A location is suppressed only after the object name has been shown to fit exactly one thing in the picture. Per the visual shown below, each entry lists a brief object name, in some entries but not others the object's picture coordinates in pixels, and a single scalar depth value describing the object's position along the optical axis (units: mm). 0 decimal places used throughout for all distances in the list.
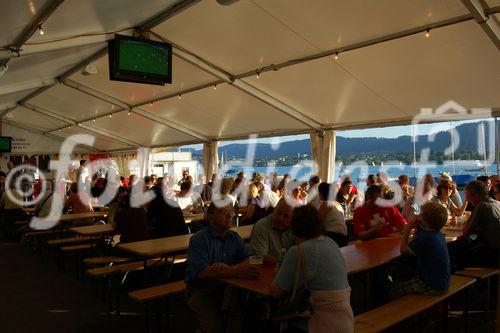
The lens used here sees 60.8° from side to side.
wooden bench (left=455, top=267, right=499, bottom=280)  3814
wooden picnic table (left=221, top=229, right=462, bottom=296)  2646
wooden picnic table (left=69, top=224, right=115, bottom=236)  5410
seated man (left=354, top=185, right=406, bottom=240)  4441
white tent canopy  5020
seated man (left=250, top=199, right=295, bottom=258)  3131
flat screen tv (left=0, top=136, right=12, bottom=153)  15734
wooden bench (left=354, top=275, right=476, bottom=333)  2704
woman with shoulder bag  2111
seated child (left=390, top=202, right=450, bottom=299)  3051
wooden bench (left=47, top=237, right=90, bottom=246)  6128
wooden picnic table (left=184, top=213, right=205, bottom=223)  6552
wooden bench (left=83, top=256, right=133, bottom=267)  4750
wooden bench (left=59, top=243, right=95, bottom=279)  5711
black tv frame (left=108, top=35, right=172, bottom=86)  5484
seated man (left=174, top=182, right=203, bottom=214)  6927
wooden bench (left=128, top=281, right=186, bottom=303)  3275
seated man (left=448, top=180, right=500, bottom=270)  4090
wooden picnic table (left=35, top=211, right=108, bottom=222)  7002
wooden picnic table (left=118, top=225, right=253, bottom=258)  3893
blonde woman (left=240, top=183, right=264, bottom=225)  6285
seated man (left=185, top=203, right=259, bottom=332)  2746
